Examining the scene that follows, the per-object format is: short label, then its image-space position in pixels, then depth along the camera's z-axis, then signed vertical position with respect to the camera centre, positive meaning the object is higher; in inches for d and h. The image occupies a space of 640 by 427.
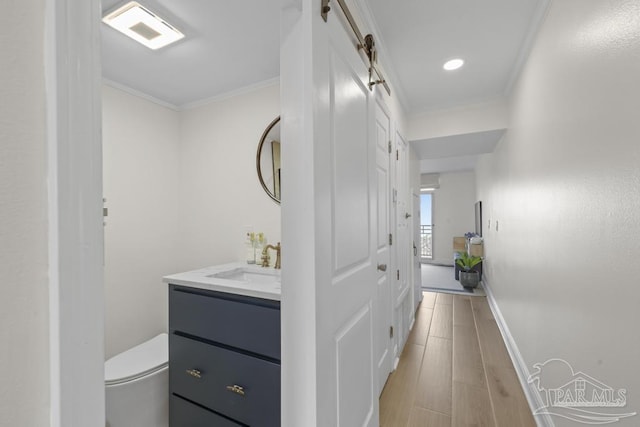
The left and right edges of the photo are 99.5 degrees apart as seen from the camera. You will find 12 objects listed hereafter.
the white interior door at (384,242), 72.3 -7.8
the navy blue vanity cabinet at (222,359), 48.4 -28.2
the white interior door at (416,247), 133.2 -17.3
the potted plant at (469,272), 181.5 -40.4
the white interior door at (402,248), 95.3 -13.7
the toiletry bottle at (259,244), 80.4 -9.1
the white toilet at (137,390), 58.0 -39.4
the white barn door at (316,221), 33.9 -1.0
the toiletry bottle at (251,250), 81.0 -10.9
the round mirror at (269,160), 81.7 +16.4
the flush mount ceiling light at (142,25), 54.2 +40.5
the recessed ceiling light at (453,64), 80.8 +45.2
